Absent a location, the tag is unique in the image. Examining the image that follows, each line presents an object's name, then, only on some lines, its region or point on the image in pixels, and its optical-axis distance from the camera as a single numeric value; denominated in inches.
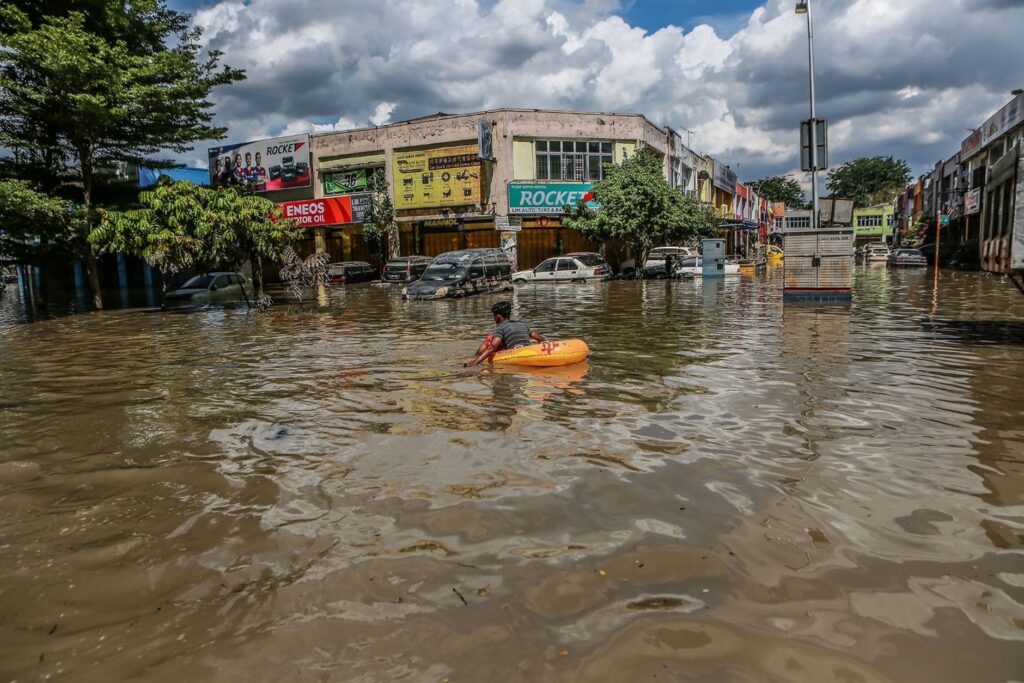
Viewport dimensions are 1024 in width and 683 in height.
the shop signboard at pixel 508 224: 1423.5
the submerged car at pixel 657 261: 1300.4
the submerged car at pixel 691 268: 1263.5
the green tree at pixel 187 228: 764.0
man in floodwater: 365.7
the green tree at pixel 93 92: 738.2
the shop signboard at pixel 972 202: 1364.4
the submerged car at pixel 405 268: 1302.9
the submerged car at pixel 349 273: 1405.0
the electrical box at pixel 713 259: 1238.1
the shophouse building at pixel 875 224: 2952.8
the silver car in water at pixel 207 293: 942.4
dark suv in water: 906.7
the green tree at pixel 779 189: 4077.3
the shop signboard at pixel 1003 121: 1164.5
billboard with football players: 1595.7
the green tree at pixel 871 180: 3681.1
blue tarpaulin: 1491.9
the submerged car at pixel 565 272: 1229.7
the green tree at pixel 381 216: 1520.7
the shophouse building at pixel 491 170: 1434.5
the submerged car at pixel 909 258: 1478.2
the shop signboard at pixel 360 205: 1519.4
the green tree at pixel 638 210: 1299.2
